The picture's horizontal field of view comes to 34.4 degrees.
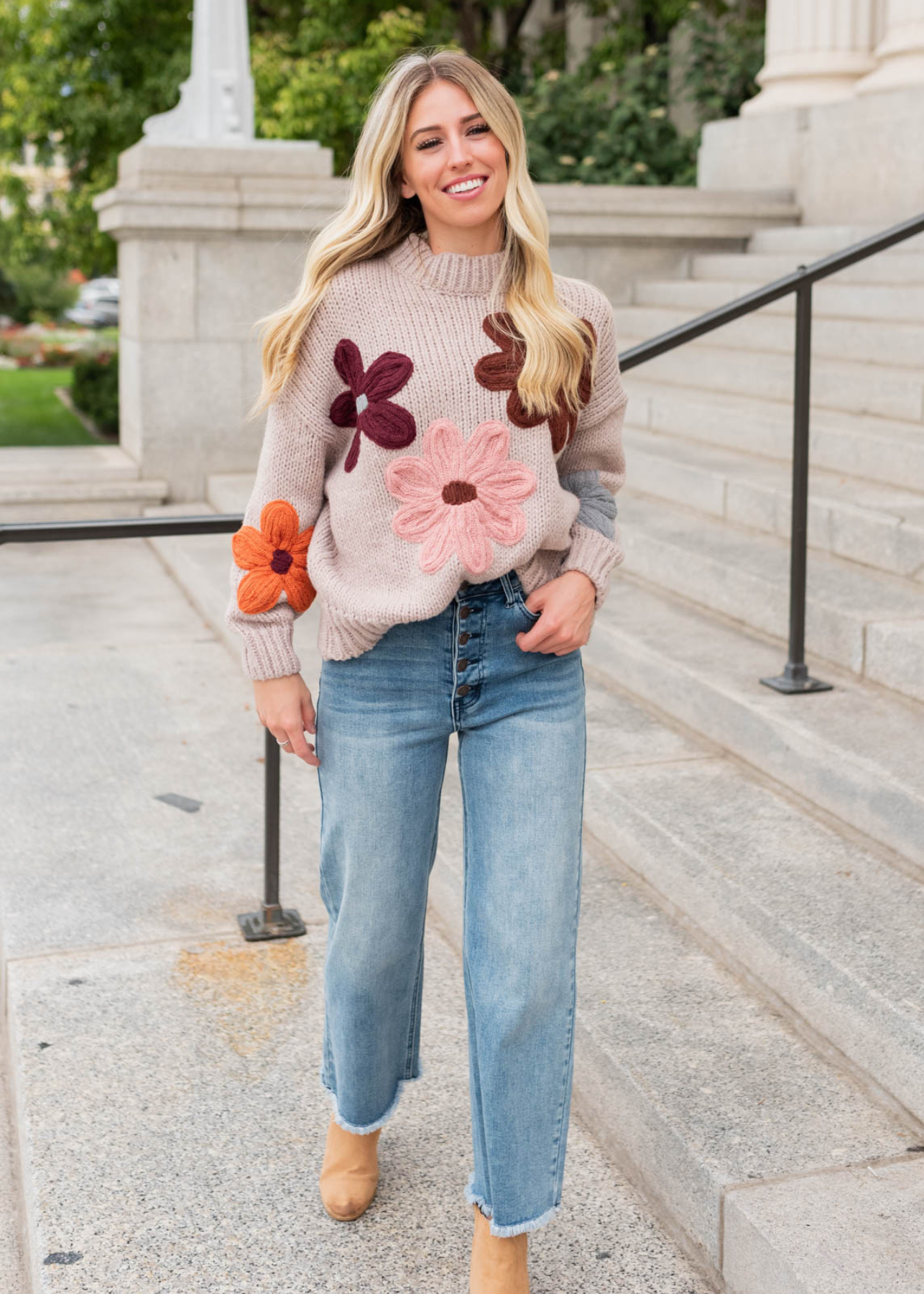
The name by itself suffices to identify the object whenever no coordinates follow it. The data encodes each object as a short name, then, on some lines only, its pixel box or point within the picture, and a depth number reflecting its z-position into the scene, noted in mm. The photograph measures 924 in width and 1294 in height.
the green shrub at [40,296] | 40656
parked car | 37031
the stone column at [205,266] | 8117
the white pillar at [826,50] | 9133
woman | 2145
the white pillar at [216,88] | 8656
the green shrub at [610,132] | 11148
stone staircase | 2475
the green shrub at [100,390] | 11812
